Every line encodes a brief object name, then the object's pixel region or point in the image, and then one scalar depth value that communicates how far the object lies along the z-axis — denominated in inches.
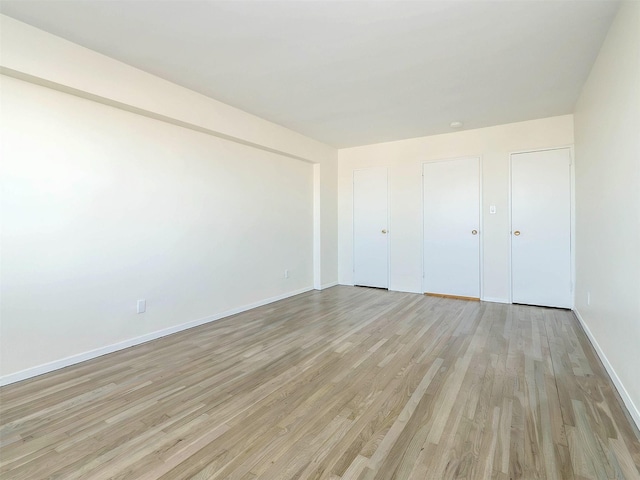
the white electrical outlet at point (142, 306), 117.6
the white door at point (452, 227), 180.9
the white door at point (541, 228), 157.6
